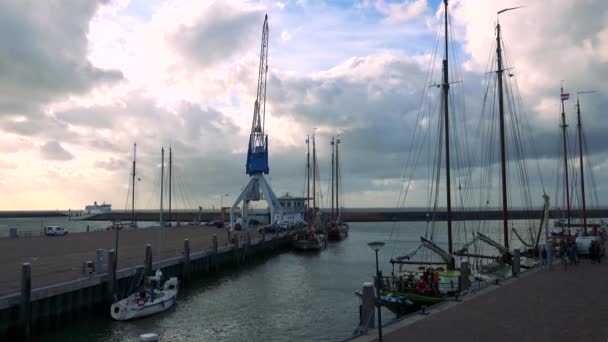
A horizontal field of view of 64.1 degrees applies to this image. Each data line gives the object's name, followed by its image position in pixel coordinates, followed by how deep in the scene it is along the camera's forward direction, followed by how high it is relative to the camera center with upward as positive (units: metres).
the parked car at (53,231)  57.44 -2.50
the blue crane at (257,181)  71.19 +3.95
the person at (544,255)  30.22 -3.32
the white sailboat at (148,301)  22.44 -4.46
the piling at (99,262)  24.33 -2.68
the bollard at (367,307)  14.55 -3.03
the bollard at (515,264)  25.12 -3.03
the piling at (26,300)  18.58 -3.46
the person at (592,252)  30.03 -2.93
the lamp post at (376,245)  13.90 -1.10
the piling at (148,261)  27.52 -2.99
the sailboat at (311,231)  58.91 -3.29
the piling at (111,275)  23.75 -3.22
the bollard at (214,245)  39.34 -2.98
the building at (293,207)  80.76 +0.09
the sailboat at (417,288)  20.33 -3.58
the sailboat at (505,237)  28.80 -1.94
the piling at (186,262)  33.09 -3.68
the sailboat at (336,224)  76.25 -3.00
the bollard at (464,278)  21.41 -3.18
